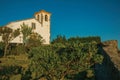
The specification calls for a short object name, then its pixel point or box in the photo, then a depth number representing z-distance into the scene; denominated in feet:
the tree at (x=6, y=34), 97.44
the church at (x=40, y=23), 131.34
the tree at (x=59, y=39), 112.19
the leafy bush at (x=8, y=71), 47.11
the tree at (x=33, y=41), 106.60
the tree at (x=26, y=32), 112.92
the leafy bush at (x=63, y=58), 37.35
